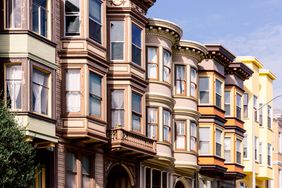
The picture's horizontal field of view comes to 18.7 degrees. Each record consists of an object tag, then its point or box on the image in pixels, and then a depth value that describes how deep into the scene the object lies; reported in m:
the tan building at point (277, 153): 76.94
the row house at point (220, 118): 55.97
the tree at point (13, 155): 28.38
